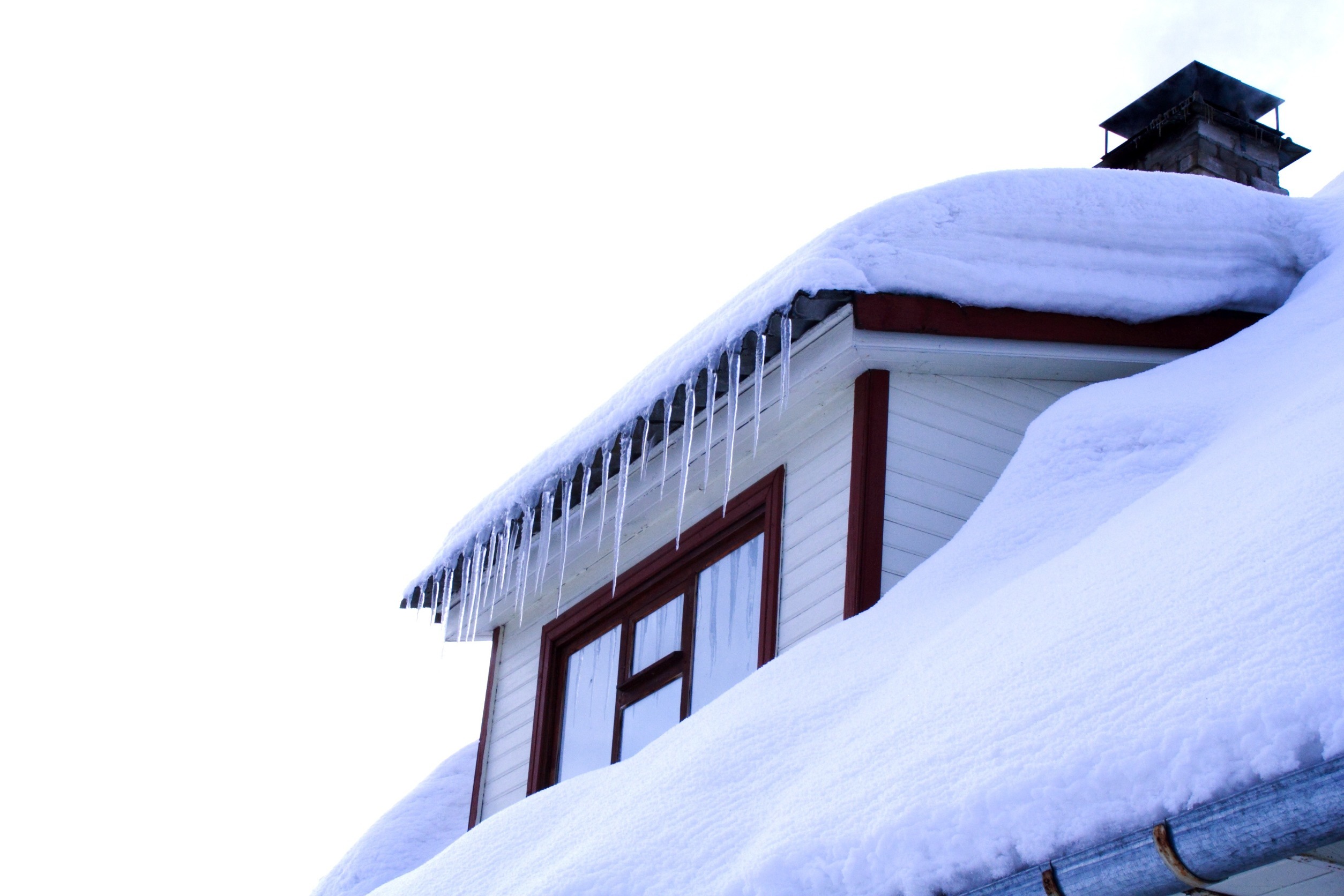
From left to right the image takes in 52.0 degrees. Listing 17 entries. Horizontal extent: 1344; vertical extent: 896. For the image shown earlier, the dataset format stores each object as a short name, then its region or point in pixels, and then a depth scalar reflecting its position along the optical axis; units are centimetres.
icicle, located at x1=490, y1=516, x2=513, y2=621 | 675
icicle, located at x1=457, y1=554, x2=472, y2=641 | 732
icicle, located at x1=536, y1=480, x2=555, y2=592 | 650
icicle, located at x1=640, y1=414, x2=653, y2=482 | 589
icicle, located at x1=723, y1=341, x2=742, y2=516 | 539
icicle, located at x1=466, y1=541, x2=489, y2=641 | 703
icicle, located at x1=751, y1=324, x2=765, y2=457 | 532
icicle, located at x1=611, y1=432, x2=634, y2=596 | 604
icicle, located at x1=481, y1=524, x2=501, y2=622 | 707
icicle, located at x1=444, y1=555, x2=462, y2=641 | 736
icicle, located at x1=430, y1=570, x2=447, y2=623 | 759
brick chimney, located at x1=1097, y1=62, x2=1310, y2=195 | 955
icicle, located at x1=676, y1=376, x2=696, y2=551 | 564
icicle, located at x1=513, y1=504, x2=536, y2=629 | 664
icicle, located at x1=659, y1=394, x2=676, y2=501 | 568
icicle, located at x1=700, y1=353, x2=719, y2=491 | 545
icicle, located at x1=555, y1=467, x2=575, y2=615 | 630
